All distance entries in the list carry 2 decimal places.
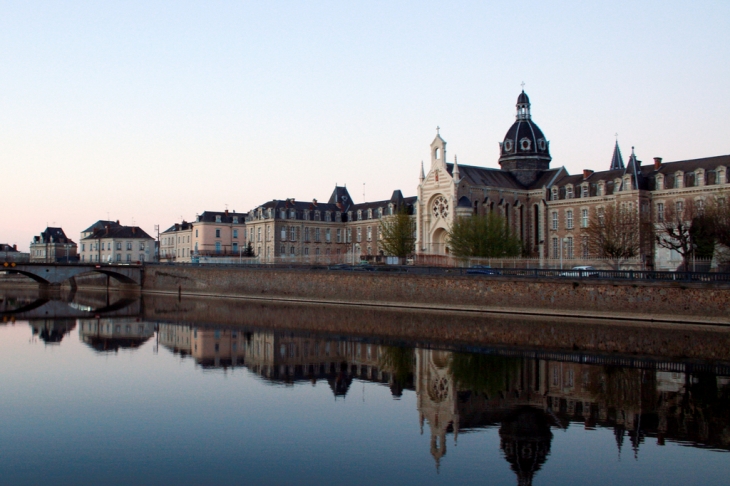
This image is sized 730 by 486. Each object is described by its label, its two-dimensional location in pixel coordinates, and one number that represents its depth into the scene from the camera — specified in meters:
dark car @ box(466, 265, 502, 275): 48.72
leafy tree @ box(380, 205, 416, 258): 77.25
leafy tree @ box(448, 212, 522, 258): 63.38
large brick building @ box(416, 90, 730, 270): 65.62
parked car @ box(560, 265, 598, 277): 42.65
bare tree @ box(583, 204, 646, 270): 55.88
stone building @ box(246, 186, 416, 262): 90.56
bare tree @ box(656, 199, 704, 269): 50.22
